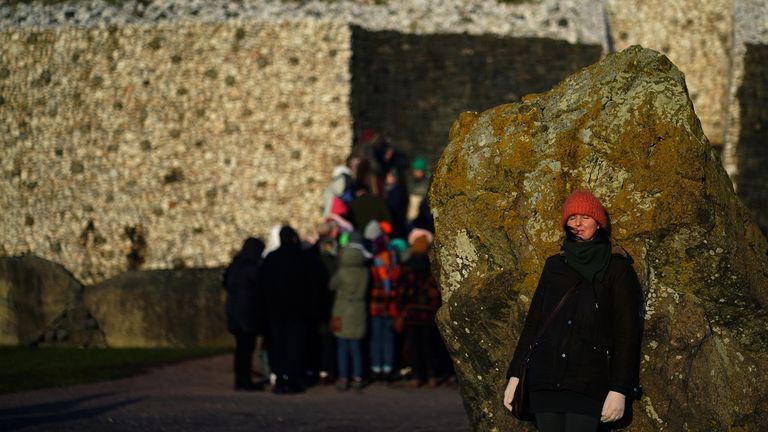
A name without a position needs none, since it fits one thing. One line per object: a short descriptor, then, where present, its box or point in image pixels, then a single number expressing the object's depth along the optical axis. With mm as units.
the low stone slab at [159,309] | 21672
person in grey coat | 17594
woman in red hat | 7809
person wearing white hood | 22622
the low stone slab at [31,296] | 21234
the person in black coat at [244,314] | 17250
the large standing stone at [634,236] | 8797
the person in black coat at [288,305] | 17109
